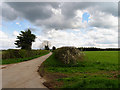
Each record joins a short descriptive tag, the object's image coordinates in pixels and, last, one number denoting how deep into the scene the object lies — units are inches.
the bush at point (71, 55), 353.3
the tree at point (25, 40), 1355.8
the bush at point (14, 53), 621.5
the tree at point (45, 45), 2940.5
